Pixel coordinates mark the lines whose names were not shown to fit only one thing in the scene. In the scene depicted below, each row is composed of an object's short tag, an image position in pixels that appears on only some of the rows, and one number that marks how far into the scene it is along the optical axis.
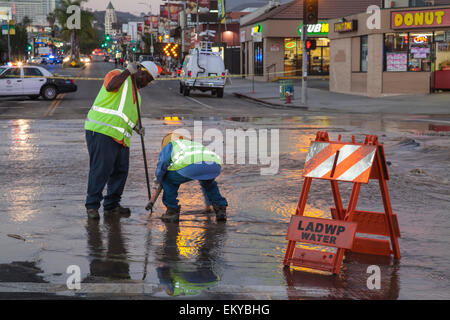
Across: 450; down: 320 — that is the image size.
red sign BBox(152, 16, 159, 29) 126.69
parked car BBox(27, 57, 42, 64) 100.97
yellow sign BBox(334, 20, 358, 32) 35.50
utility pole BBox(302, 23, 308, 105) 28.83
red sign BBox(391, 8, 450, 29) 31.20
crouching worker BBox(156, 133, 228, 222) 7.55
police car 30.76
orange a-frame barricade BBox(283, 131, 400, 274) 5.89
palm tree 91.12
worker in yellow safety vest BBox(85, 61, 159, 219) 7.86
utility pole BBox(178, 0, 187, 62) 103.58
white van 35.72
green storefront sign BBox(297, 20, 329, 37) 50.78
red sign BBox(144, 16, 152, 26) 138.75
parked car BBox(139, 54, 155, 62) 62.69
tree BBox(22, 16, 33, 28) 119.12
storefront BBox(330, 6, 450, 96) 31.73
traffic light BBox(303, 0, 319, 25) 27.78
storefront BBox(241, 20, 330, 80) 51.00
